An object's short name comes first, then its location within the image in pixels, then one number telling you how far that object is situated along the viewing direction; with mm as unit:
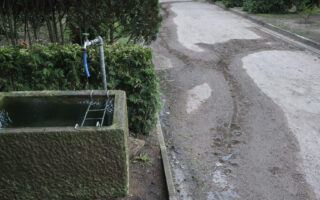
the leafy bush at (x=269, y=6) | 17719
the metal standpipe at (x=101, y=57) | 3690
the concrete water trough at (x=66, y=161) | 2980
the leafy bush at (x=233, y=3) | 21141
